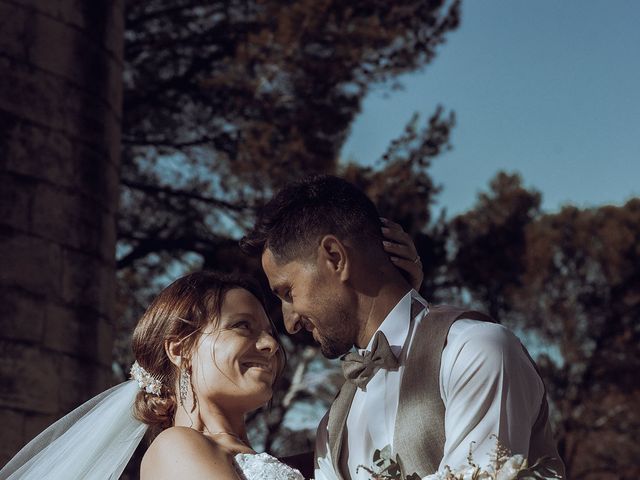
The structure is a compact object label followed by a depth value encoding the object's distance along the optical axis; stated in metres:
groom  2.58
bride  3.00
